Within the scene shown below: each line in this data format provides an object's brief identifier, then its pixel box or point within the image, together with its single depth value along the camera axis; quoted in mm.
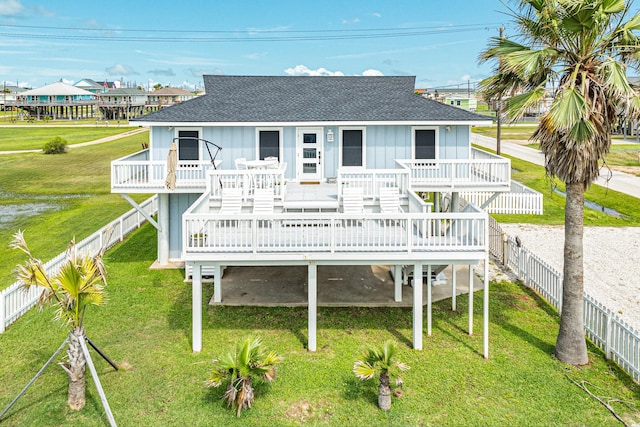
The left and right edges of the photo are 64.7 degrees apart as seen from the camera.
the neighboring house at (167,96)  112162
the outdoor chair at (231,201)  14008
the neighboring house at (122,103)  107000
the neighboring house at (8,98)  124062
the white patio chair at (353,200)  13898
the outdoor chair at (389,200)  14117
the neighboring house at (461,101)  120125
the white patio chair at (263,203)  13914
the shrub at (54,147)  52969
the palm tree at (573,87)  9469
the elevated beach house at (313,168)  11102
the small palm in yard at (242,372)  8547
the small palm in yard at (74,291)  8484
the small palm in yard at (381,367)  8688
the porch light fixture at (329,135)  17580
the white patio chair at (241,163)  16534
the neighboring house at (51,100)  104375
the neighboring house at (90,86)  151875
